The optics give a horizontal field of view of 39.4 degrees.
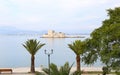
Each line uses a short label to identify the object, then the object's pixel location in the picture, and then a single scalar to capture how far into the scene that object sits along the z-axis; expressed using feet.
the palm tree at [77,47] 49.26
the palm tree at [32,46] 51.25
